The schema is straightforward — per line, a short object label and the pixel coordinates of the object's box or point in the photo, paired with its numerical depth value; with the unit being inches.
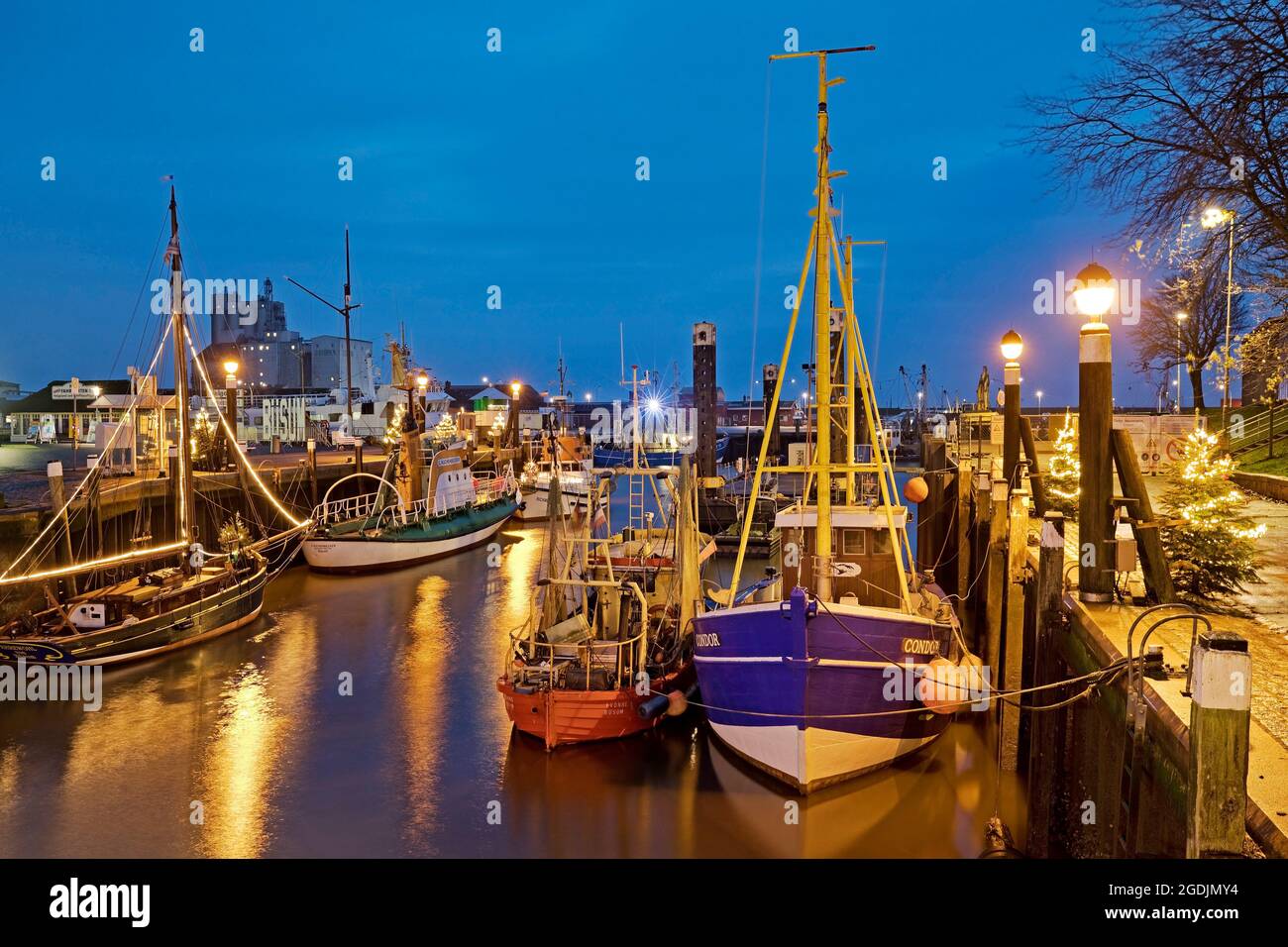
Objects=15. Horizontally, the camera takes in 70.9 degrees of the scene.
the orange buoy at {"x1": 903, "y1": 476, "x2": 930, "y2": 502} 562.3
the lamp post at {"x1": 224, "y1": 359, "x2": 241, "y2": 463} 1418.6
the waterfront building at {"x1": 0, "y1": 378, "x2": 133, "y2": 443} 2664.9
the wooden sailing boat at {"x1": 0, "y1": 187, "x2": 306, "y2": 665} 797.9
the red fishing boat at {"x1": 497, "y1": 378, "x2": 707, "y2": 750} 627.5
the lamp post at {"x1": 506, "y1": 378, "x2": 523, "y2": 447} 2231.8
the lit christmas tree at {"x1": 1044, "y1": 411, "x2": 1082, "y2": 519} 759.1
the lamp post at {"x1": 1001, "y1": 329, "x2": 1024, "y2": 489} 698.2
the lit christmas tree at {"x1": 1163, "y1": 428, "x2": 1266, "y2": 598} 428.5
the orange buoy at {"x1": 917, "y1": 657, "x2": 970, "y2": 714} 519.2
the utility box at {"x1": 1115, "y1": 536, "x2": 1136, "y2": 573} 396.8
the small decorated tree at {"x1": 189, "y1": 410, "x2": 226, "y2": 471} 1545.3
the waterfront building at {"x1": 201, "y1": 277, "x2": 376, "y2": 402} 5787.4
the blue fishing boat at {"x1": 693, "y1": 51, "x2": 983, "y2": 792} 502.6
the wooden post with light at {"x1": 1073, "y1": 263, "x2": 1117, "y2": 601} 405.4
